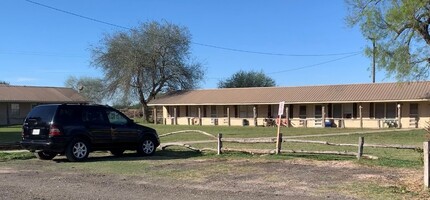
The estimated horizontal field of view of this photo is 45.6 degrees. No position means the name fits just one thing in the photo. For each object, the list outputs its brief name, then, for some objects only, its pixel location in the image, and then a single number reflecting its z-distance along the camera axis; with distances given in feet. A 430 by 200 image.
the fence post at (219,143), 54.75
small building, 176.24
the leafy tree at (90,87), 218.59
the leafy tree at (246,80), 263.70
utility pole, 111.45
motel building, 135.54
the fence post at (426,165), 29.55
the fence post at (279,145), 52.31
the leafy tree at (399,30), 101.01
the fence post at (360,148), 45.62
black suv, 48.06
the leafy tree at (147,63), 204.85
